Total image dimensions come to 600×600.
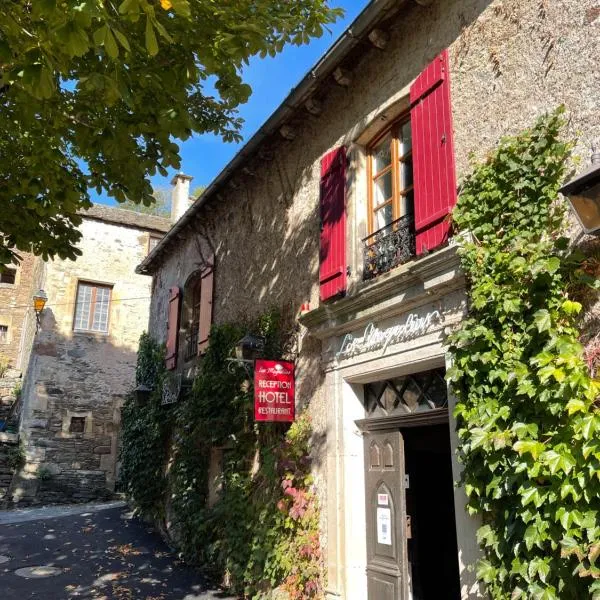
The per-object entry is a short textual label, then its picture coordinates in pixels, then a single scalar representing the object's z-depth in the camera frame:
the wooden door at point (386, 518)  4.70
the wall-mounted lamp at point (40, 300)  14.77
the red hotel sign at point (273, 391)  5.94
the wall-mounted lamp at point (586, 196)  3.07
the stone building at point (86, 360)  14.78
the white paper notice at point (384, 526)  4.87
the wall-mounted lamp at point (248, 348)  6.54
